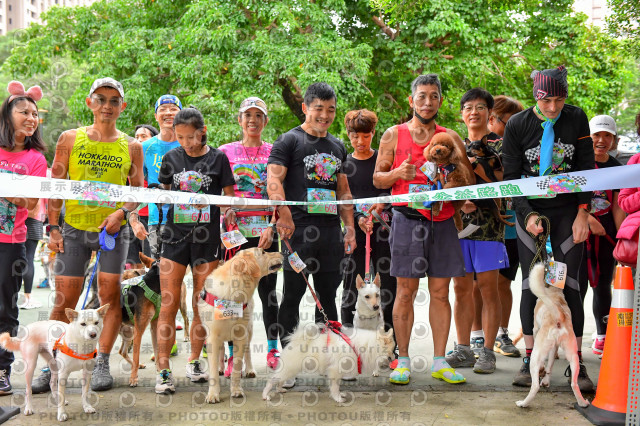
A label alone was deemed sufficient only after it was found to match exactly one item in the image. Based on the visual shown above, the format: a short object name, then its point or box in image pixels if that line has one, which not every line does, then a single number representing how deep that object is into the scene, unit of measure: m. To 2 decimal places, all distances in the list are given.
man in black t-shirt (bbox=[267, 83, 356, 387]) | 3.97
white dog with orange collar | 3.33
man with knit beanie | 3.65
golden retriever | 3.68
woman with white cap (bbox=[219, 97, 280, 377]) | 4.36
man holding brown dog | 3.96
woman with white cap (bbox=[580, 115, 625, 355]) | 4.83
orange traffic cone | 3.17
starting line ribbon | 3.24
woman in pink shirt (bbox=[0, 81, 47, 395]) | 3.73
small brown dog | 3.80
